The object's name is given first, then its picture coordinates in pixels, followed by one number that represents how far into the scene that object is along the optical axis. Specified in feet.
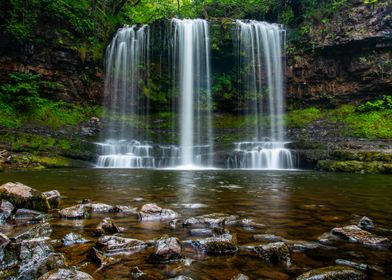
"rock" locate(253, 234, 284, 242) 10.87
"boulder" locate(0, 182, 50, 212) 14.47
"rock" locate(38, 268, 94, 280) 7.09
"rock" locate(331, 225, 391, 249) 10.28
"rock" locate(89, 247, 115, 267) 8.54
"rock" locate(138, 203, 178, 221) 14.22
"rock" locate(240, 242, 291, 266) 8.99
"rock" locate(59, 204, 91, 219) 13.84
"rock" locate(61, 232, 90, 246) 10.10
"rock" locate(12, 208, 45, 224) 13.05
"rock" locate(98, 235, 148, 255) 9.57
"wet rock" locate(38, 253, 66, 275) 7.79
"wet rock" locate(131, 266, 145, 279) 7.80
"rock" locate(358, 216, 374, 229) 12.70
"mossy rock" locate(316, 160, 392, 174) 45.39
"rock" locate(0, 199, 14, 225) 12.77
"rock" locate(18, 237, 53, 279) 7.61
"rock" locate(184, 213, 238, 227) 12.89
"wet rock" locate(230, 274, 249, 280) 7.58
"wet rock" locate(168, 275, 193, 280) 7.56
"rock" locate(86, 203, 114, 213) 15.52
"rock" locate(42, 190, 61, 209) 16.08
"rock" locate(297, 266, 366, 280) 7.46
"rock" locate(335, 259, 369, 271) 8.35
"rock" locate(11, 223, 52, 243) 10.53
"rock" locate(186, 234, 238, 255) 9.64
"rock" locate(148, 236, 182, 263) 8.88
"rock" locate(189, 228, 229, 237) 11.50
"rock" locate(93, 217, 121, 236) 11.24
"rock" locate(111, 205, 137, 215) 15.29
